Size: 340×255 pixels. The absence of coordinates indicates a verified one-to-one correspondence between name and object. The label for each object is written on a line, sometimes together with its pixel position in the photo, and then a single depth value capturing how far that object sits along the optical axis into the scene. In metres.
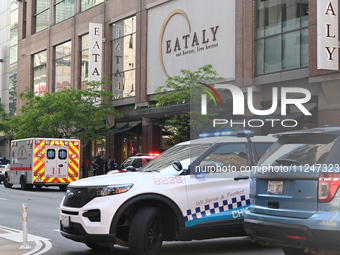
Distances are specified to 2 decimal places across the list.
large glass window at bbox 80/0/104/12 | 47.91
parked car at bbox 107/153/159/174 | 25.47
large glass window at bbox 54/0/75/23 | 51.78
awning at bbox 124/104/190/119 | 32.45
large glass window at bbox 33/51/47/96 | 55.78
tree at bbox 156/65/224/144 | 30.72
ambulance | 29.69
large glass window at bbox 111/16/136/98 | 42.84
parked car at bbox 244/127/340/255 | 6.95
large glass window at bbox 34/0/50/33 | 56.50
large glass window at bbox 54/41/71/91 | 51.28
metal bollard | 10.43
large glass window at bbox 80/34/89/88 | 48.06
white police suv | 9.08
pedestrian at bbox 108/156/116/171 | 38.17
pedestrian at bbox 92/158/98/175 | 38.41
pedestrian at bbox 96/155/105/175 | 38.00
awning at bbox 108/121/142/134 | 42.74
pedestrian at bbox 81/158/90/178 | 42.28
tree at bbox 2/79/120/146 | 40.59
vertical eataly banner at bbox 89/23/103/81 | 43.56
